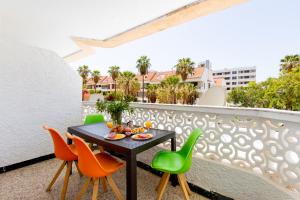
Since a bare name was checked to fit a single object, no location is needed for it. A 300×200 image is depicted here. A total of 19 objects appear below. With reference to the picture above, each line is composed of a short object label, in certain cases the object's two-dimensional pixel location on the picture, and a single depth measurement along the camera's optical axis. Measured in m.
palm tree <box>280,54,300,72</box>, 13.53
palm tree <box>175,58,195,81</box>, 17.84
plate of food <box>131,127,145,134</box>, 2.21
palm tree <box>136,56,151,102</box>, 19.77
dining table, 1.53
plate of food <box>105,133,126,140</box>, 1.90
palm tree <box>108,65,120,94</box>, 22.87
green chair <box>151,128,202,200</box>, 1.75
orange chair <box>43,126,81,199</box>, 1.97
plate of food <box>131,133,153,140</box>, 1.90
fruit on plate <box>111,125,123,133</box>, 2.22
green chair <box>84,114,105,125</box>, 3.08
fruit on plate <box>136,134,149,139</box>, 1.94
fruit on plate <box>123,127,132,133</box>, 2.18
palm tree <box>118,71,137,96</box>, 16.94
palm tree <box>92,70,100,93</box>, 24.08
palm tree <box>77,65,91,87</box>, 22.97
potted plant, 2.41
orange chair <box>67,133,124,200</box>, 1.57
